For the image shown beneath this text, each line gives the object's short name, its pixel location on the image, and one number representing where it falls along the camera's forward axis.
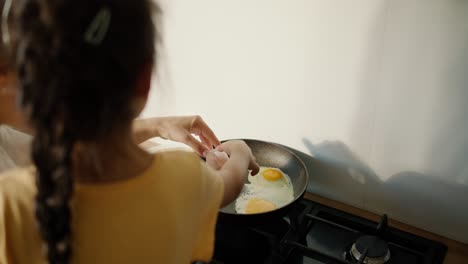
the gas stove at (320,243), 0.87
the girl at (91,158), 0.44
